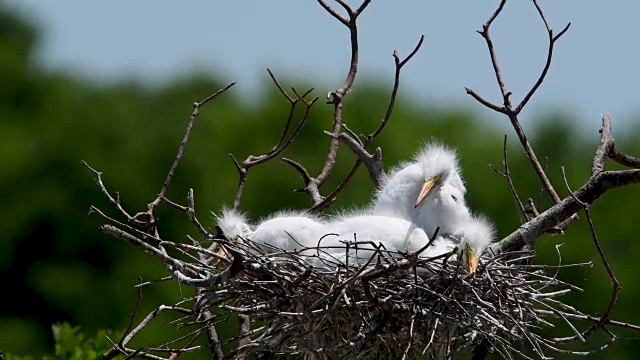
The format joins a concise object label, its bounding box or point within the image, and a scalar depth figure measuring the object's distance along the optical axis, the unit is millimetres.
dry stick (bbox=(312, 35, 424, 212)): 9258
